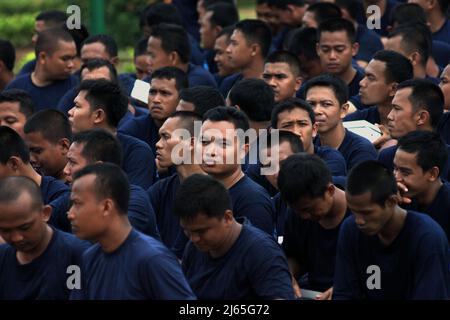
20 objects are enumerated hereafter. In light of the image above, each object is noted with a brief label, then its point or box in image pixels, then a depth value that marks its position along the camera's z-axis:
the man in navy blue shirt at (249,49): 24.52
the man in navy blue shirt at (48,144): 17.37
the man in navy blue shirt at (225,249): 13.27
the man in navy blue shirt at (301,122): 17.70
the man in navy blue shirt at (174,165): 16.59
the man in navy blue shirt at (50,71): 23.31
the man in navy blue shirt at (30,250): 13.62
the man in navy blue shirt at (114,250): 12.45
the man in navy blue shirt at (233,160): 15.42
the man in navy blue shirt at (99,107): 19.09
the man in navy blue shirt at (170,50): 24.44
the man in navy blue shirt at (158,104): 20.69
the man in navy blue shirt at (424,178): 15.31
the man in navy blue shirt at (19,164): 16.23
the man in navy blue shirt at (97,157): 15.33
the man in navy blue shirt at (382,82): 20.42
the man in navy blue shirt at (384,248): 13.48
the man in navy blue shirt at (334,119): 18.36
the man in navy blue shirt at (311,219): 14.68
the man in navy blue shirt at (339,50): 22.87
